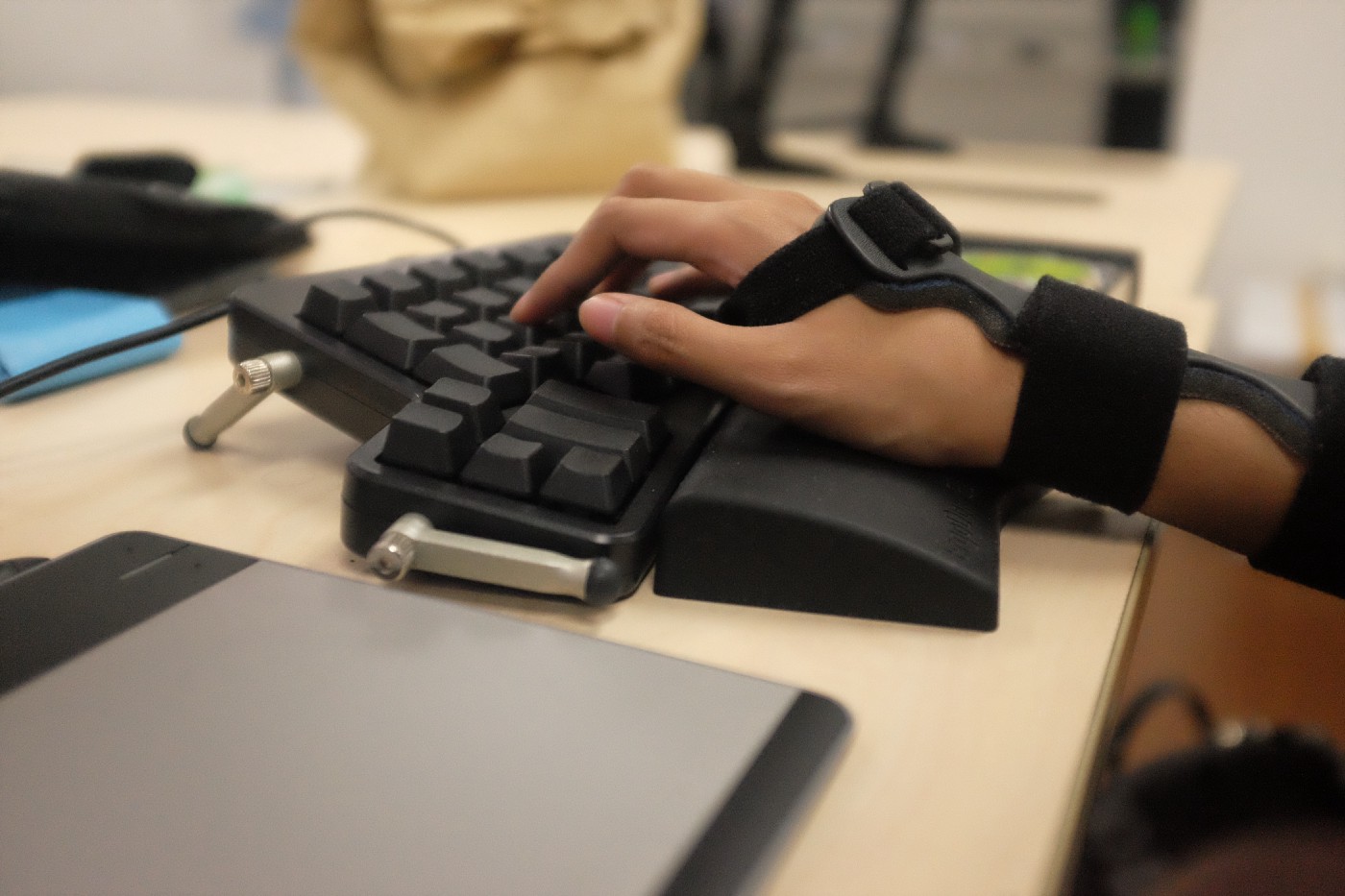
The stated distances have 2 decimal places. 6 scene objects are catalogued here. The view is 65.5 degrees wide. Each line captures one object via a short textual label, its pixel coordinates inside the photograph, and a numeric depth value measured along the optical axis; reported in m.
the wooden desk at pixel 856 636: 0.25
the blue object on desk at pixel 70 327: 0.49
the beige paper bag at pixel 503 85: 0.94
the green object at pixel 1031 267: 0.69
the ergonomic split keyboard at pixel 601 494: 0.34
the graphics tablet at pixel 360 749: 0.22
